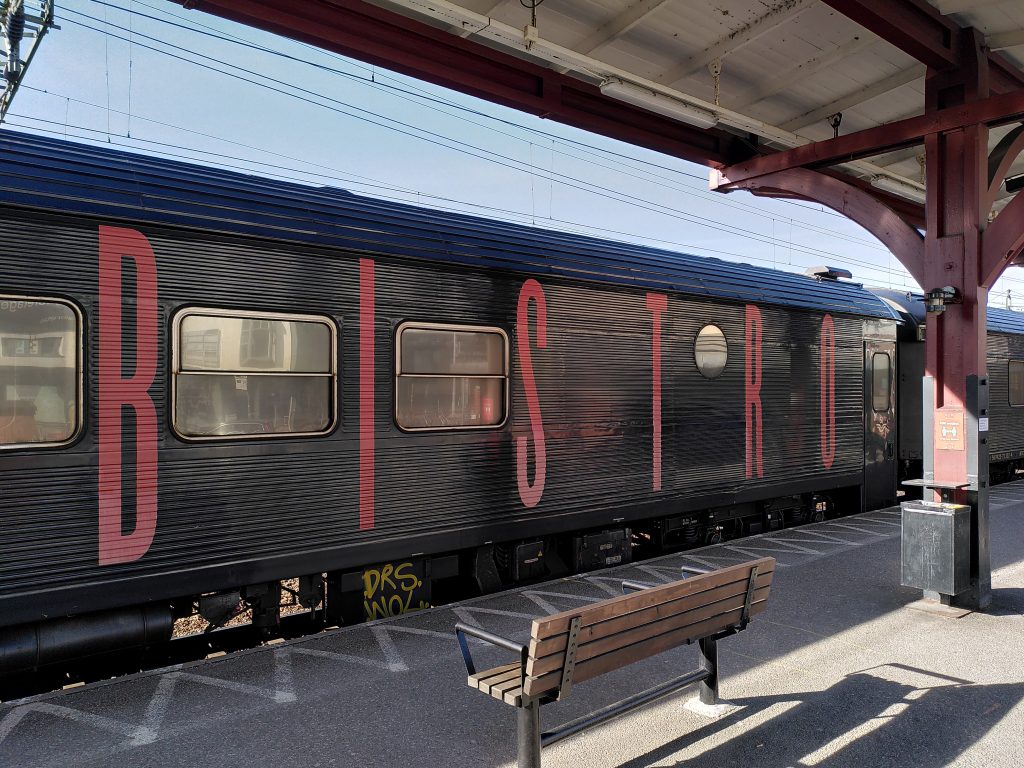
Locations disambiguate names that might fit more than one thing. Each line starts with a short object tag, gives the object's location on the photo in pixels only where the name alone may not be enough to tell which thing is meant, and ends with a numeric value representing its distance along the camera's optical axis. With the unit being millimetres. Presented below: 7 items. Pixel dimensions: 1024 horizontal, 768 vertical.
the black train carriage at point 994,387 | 11602
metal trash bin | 5934
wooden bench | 3199
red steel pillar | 6105
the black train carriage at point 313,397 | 4301
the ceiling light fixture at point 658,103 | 6441
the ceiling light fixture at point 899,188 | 9469
